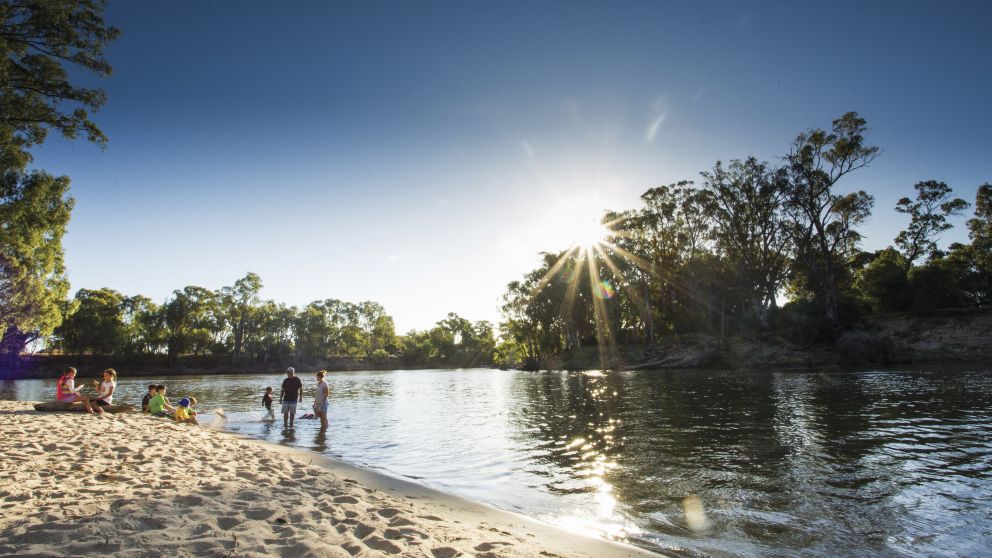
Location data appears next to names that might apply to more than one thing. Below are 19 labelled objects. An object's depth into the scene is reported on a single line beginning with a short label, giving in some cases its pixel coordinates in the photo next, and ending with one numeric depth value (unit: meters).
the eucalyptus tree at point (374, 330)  140.12
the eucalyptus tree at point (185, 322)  94.88
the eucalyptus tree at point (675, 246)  59.12
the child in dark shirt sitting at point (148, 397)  18.52
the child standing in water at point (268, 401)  20.97
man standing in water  17.39
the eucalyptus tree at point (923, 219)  55.06
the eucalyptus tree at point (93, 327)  84.81
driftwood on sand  16.09
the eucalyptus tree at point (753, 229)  50.16
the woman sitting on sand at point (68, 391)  16.64
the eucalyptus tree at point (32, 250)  26.28
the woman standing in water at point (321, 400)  17.23
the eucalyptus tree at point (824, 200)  43.31
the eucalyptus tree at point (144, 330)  94.50
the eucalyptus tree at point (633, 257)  64.06
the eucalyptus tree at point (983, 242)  49.56
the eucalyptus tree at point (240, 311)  108.00
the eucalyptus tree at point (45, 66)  18.16
